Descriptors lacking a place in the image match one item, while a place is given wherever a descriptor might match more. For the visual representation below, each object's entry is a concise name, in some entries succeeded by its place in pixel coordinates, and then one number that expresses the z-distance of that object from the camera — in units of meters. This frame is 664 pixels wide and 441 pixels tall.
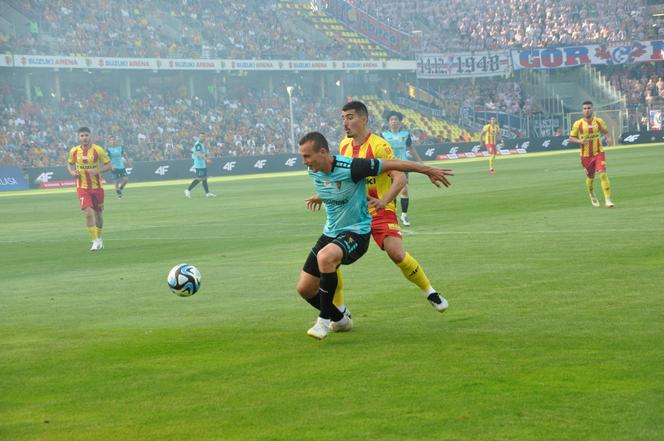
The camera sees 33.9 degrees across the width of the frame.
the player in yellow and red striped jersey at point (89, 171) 20.72
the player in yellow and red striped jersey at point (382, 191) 10.27
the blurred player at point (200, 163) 36.81
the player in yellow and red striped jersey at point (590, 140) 23.86
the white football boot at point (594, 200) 23.50
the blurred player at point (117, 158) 40.31
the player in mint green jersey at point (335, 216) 9.33
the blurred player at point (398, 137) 23.08
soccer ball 11.08
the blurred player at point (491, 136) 43.51
